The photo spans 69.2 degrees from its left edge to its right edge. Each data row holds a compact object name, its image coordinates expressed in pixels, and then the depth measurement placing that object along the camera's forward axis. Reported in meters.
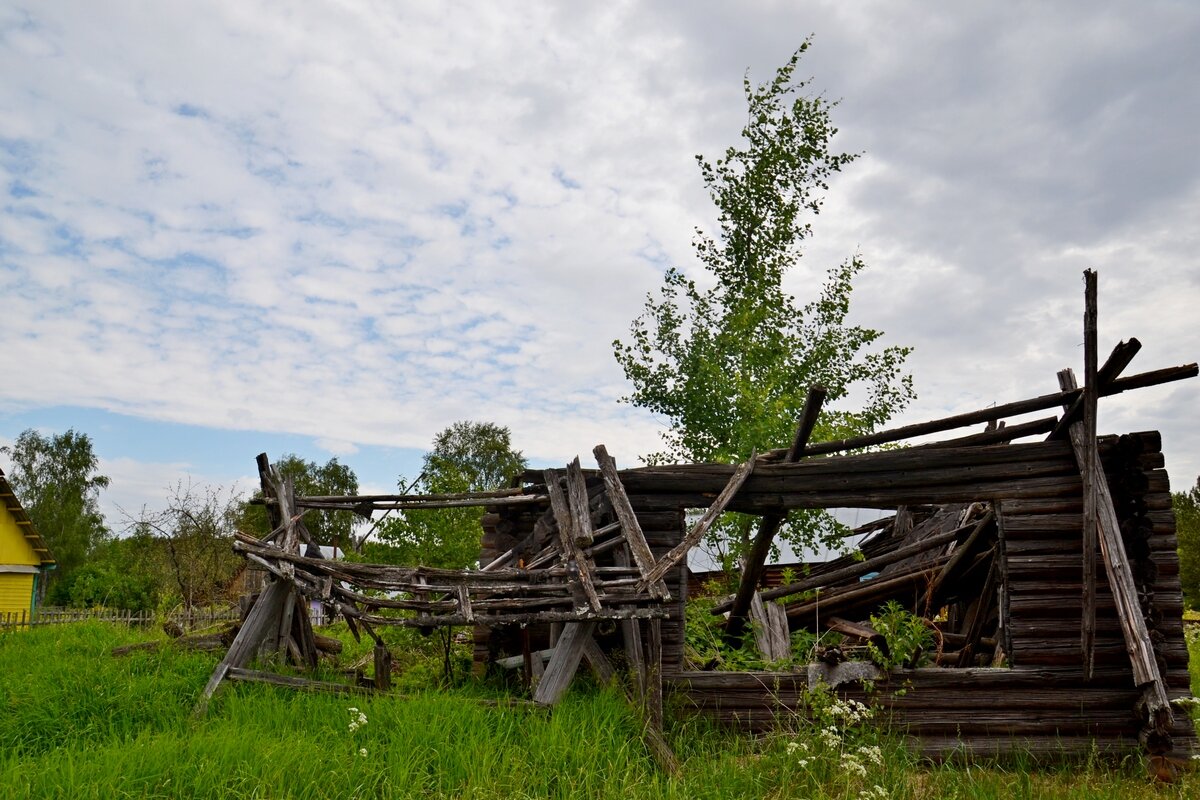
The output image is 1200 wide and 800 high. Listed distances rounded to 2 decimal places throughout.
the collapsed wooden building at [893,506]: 7.37
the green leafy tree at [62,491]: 33.19
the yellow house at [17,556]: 22.86
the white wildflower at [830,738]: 6.46
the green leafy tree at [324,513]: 36.28
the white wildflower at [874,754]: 6.22
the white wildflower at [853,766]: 5.96
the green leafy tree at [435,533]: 12.99
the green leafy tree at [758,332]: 19.30
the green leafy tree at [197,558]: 20.36
